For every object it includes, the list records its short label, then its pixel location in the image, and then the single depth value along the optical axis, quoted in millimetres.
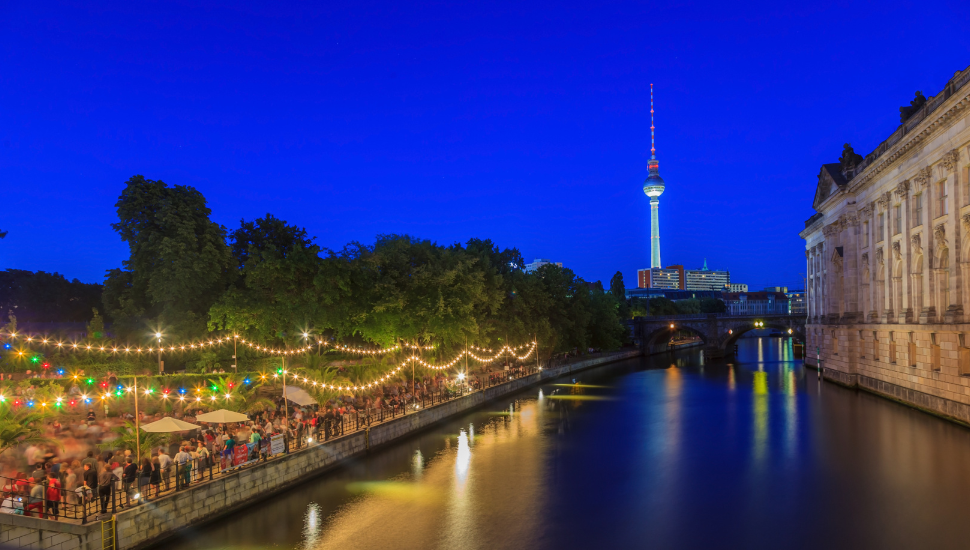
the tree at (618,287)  122688
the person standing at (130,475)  18797
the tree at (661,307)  139250
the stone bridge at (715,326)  97000
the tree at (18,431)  24953
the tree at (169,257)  50812
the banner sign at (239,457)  21953
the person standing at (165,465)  19606
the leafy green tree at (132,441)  24084
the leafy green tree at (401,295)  44125
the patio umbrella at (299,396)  30922
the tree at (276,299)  43031
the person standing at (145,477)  18641
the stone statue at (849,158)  58594
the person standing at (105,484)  17188
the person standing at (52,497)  16641
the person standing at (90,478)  18625
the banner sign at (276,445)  24297
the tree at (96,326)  52416
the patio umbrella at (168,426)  21266
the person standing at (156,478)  18981
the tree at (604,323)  93125
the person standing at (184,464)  19766
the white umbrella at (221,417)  24703
